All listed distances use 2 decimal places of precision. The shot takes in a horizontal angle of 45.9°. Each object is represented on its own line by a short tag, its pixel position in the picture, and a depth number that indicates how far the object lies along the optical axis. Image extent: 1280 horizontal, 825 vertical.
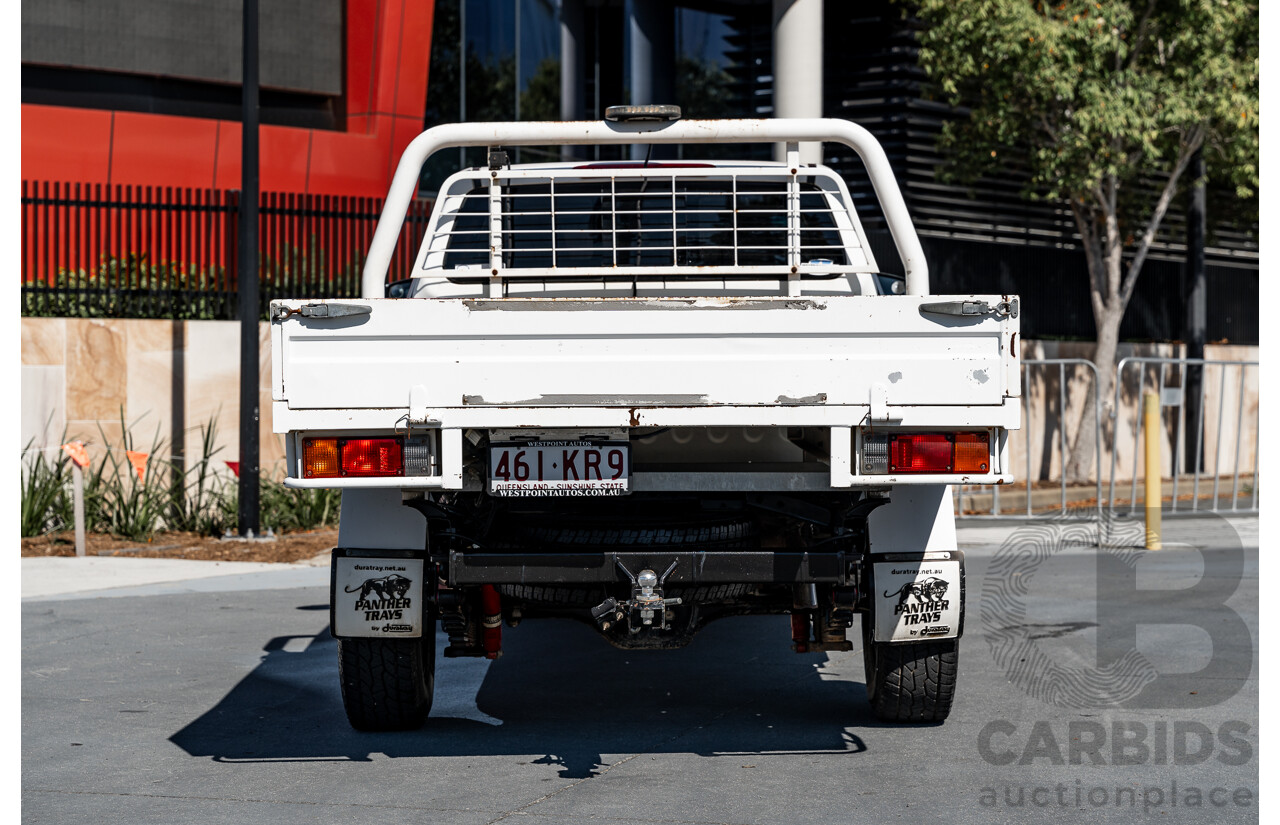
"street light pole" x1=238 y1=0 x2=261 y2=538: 12.38
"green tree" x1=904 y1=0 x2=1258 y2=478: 15.62
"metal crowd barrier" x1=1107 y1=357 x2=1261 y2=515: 15.55
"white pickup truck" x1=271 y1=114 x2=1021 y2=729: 5.14
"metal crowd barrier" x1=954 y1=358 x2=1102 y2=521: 14.57
